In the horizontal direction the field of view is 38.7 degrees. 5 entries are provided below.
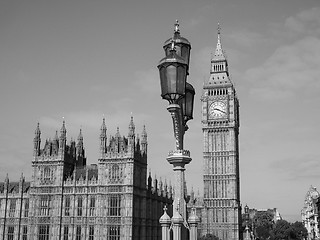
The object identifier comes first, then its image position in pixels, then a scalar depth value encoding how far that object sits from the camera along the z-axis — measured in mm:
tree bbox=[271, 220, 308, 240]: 114500
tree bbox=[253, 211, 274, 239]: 133050
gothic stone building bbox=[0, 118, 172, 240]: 75375
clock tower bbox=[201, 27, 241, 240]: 98375
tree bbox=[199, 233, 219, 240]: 86750
